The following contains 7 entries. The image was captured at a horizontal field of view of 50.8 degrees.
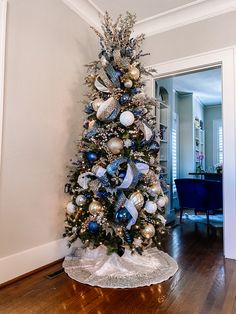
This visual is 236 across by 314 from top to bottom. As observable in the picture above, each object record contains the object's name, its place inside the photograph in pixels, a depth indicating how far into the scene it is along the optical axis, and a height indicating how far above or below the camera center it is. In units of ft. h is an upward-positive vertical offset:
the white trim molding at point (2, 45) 6.52 +3.17
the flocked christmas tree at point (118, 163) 7.00 +0.09
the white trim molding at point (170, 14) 9.12 +5.96
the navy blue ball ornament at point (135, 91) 7.63 +2.34
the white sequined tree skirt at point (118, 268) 6.49 -2.97
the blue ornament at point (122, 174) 7.04 -0.22
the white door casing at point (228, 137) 8.59 +1.05
